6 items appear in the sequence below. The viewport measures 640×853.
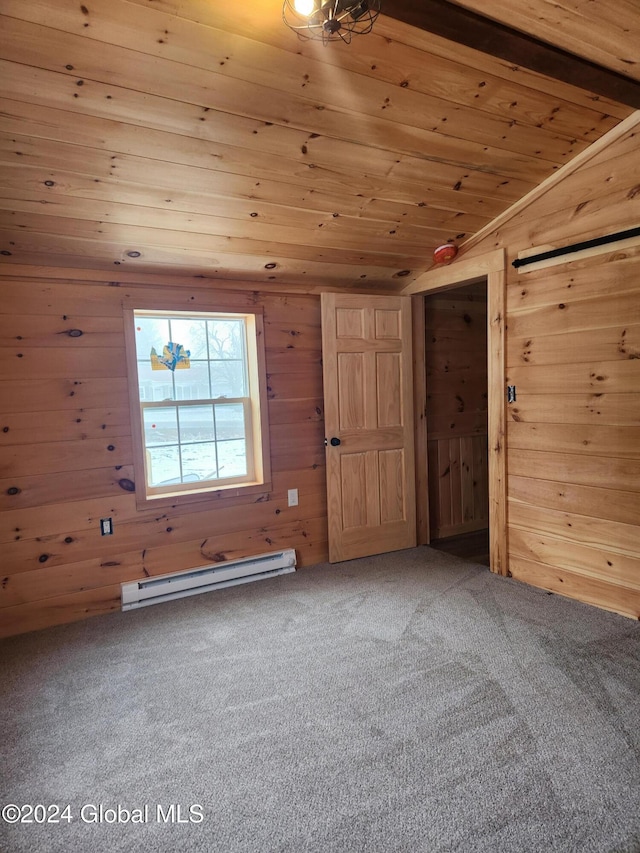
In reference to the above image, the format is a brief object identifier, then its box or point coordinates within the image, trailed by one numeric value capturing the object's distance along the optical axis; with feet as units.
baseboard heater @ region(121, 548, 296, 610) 10.39
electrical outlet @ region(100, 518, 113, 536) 10.18
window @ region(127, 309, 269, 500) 10.91
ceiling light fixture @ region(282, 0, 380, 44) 5.25
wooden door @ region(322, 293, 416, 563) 12.37
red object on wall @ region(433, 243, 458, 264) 11.52
